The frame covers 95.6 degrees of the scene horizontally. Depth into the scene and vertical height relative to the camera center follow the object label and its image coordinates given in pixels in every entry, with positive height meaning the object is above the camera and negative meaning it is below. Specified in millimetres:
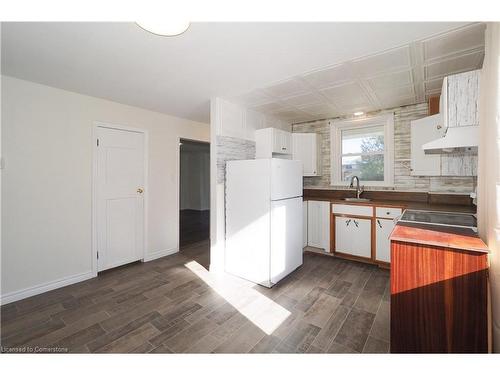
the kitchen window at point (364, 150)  3471 +584
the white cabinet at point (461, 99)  1593 +625
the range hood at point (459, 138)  1613 +349
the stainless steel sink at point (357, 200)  3381 -211
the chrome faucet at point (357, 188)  3578 -34
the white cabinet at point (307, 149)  3891 +631
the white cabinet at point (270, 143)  3375 +656
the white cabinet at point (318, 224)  3469 -605
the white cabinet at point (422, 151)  2638 +449
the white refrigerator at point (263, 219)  2541 -397
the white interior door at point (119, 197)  2949 -152
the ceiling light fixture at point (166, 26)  1259 +909
